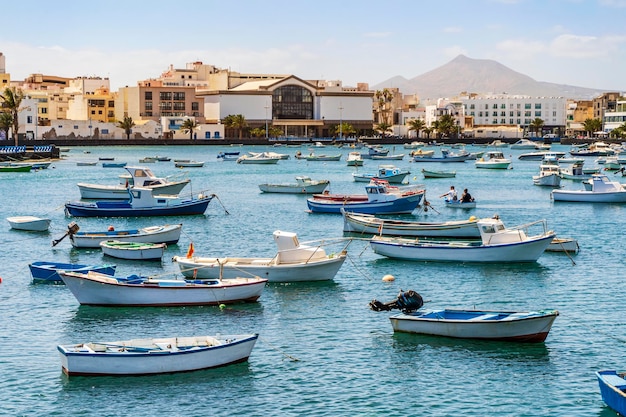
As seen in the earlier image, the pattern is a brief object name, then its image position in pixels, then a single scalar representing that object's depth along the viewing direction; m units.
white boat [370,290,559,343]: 30.09
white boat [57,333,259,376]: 26.81
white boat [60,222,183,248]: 48.75
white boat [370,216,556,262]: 43.75
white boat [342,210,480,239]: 51.25
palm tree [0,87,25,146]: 155.38
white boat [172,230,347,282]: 38.84
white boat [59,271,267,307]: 34.91
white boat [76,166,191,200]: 72.31
